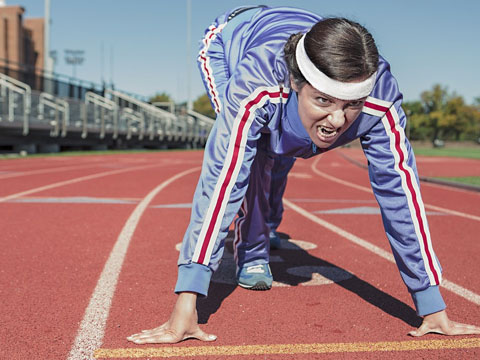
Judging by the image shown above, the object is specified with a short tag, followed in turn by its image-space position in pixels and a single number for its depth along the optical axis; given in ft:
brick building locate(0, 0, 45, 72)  143.23
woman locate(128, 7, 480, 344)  7.98
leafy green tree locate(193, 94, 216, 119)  316.40
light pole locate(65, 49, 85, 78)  238.89
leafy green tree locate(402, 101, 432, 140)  333.01
